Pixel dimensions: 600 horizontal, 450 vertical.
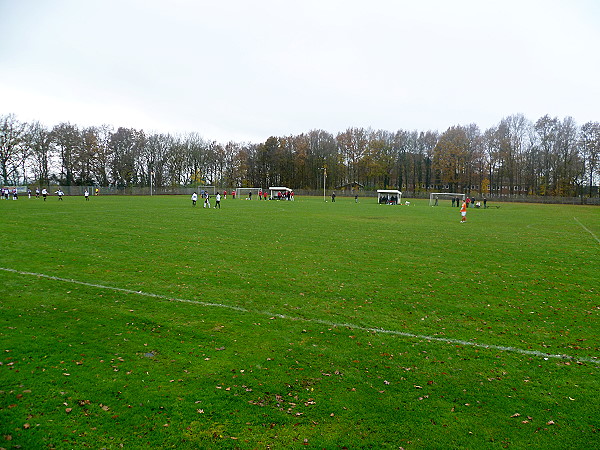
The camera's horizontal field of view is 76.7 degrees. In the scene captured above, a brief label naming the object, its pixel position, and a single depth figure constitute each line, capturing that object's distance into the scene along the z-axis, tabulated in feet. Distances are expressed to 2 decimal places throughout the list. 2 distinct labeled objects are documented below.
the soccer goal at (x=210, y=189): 277.01
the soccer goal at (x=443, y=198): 216.66
